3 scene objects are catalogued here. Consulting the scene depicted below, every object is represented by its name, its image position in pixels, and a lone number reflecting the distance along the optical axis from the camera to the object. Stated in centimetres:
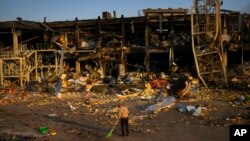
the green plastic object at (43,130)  1084
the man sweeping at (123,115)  997
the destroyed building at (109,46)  2136
